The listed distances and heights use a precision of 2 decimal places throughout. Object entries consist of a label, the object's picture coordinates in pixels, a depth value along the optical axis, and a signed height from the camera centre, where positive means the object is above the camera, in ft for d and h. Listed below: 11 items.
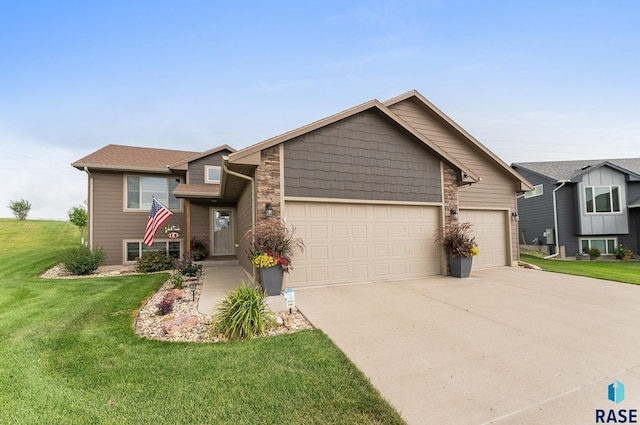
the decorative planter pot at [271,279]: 20.07 -4.09
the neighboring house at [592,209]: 53.26 +1.30
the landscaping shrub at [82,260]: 30.94 -3.59
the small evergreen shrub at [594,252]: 52.03 -7.00
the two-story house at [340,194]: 22.94 +3.22
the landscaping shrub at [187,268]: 29.89 -4.63
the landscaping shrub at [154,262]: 33.60 -4.35
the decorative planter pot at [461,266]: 26.86 -4.63
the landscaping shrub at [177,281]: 24.00 -4.86
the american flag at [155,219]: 28.58 +0.89
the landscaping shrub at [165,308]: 16.75 -4.96
